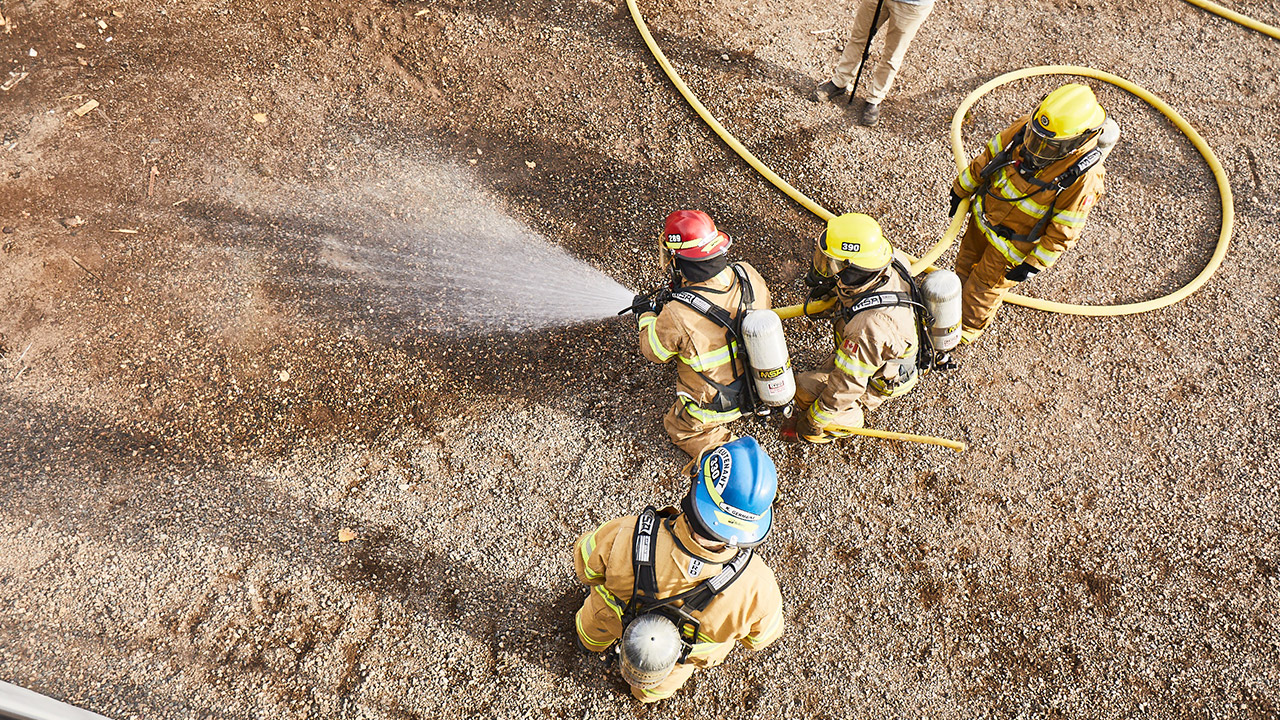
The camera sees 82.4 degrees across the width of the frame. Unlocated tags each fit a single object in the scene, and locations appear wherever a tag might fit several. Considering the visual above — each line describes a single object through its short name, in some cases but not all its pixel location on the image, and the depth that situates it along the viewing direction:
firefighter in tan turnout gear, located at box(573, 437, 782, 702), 3.16
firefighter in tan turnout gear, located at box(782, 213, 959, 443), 4.41
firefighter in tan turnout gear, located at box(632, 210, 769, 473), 4.30
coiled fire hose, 5.74
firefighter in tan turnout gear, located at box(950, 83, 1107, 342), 4.83
